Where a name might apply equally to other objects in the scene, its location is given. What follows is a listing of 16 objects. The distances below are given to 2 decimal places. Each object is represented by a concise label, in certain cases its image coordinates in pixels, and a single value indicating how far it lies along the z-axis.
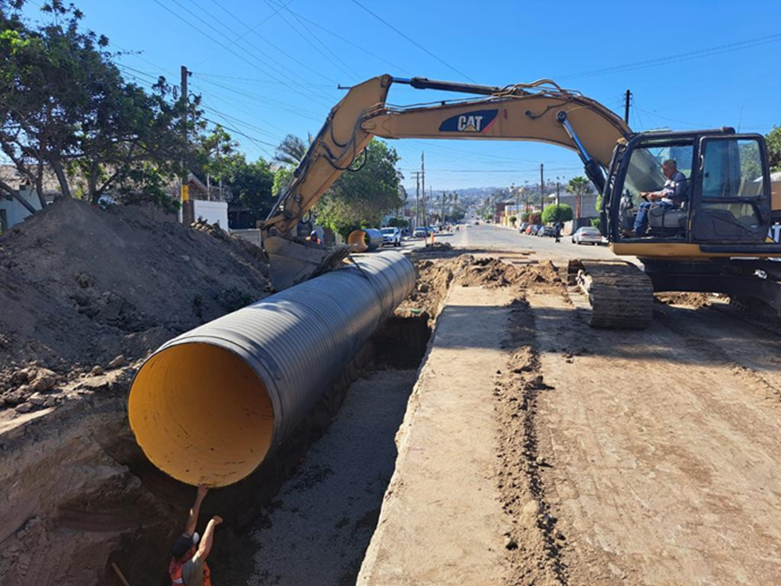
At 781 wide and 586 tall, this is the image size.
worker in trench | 4.40
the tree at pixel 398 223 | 67.44
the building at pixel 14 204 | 14.93
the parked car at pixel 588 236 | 34.12
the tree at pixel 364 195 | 37.06
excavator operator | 7.28
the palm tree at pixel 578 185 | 83.32
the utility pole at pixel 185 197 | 14.99
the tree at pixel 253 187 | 38.34
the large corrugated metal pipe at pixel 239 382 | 4.73
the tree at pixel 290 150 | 38.44
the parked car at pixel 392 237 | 36.53
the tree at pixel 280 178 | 33.89
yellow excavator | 7.16
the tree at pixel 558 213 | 62.31
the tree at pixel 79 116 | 8.22
